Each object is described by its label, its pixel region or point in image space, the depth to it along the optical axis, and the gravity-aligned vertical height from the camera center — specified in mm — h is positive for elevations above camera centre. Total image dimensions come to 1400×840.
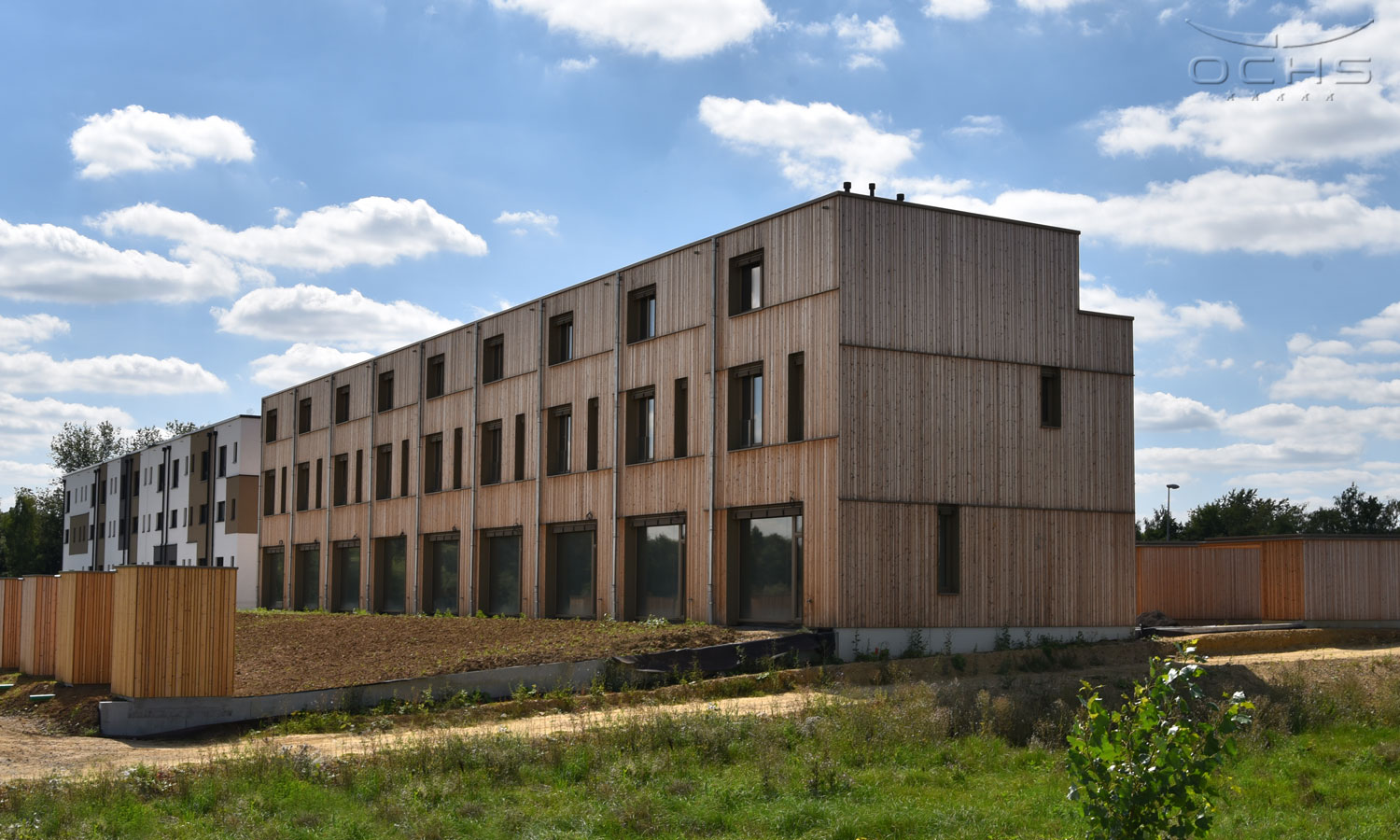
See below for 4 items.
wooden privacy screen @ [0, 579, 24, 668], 29000 -2503
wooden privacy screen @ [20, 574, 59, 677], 26172 -2258
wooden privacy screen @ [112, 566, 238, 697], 18750 -1710
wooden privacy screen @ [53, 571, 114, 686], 23094 -2073
